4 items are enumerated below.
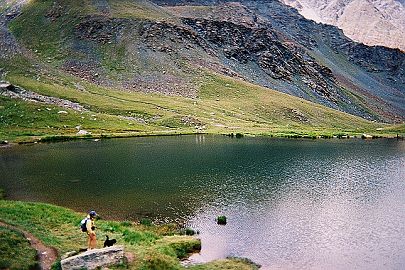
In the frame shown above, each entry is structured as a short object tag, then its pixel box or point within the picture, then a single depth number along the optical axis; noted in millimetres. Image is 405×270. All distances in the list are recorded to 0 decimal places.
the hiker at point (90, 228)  32075
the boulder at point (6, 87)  140850
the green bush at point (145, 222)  46062
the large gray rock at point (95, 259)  29906
